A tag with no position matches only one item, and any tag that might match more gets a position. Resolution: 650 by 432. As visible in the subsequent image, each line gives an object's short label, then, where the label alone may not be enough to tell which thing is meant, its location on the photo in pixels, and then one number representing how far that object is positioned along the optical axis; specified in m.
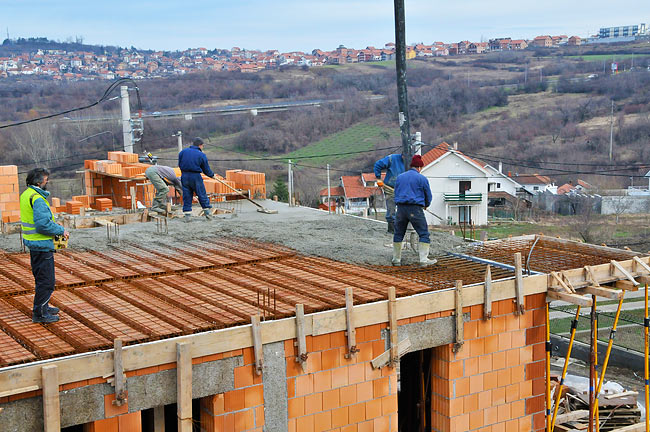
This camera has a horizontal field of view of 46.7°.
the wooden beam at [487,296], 8.95
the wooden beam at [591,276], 9.79
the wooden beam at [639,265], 10.21
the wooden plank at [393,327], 8.27
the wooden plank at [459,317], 8.76
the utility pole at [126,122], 26.48
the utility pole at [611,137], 59.17
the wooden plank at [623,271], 9.95
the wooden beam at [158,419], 7.40
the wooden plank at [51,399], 6.23
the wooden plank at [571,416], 11.21
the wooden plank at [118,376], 6.58
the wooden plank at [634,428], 11.02
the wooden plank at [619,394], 12.97
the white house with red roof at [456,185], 46.81
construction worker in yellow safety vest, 7.25
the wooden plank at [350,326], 7.96
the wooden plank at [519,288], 9.21
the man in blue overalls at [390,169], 12.47
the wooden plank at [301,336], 7.68
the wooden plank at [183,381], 6.88
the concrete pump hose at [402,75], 13.09
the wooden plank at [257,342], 7.41
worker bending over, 15.31
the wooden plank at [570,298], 8.92
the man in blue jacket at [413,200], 10.23
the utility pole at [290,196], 17.62
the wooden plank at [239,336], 6.40
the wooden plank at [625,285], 10.03
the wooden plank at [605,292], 9.15
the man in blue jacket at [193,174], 14.13
